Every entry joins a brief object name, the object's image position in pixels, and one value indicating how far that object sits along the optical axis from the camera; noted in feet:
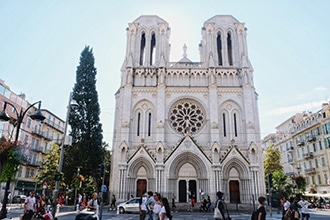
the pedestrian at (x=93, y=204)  35.16
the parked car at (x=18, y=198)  104.88
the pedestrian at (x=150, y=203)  36.22
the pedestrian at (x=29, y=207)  35.96
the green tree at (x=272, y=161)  143.74
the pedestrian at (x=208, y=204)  77.94
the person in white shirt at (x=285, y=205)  42.10
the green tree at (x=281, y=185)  111.04
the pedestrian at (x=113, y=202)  80.09
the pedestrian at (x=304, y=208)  41.97
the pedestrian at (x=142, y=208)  38.14
